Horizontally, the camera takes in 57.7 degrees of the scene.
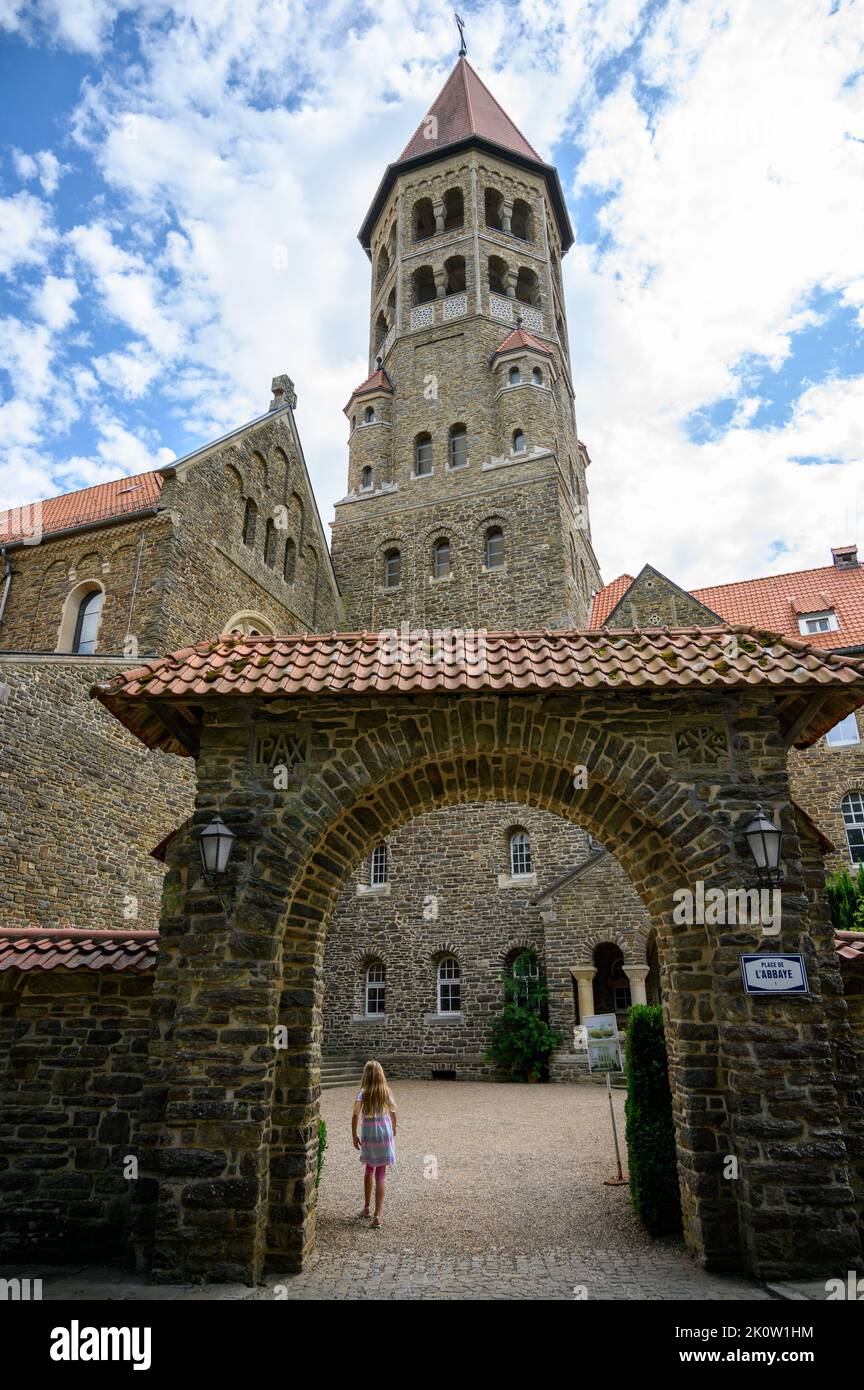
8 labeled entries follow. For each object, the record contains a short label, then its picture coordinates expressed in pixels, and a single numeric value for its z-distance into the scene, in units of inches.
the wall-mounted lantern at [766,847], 234.4
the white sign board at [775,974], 233.3
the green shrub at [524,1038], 677.3
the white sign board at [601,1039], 405.3
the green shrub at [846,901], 586.2
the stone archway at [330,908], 221.5
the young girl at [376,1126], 286.7
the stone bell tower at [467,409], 904.9
